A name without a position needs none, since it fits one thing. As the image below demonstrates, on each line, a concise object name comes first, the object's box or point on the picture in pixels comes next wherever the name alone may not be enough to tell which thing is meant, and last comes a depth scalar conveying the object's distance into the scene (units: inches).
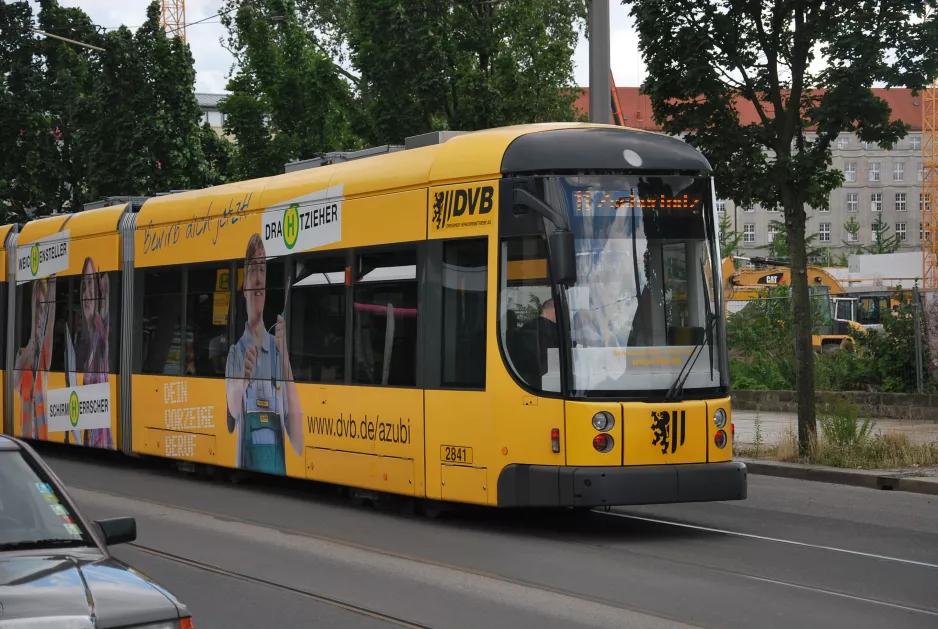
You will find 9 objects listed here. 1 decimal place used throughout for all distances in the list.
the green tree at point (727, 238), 1971.5
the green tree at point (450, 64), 883.4
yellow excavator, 1194.0
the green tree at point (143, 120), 1138.0
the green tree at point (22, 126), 1247.5
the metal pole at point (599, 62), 671.1
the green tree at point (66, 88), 1248.8
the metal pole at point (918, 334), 856.9
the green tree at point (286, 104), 1062.4
